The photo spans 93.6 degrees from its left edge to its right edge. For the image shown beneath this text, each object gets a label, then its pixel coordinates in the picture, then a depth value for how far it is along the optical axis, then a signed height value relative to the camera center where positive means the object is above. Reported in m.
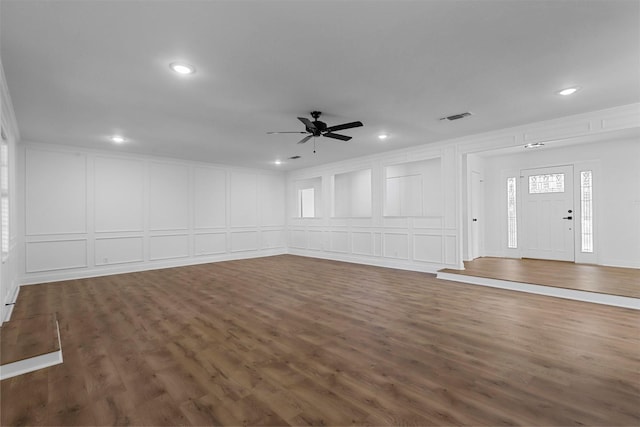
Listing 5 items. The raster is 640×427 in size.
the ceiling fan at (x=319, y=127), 3.86 +1.14
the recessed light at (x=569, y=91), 3.48 +1.41
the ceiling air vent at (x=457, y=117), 4.36 +1.41
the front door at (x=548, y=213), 6.55 -0.07
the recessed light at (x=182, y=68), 2.81 +1.41
